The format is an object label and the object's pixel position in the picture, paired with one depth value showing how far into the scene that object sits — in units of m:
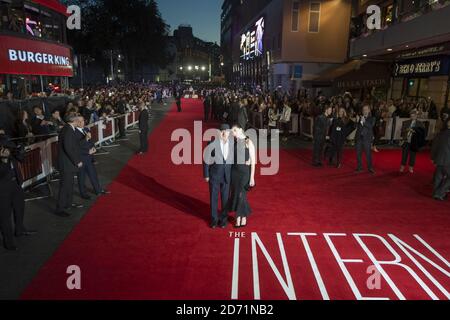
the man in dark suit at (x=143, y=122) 13.19
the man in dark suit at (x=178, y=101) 31.17
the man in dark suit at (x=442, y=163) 8.34
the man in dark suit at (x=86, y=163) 8.00
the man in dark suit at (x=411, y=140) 10.62
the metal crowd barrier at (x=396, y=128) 15.83
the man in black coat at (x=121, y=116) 17.16
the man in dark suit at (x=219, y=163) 6.46
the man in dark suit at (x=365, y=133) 10.85
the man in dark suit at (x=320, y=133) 11.62
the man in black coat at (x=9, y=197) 5.70
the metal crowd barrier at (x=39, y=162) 8.81
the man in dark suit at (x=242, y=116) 16.36
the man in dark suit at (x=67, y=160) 7.29
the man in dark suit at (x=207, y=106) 25.53
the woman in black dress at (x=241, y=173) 6.56
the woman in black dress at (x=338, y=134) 11.59
